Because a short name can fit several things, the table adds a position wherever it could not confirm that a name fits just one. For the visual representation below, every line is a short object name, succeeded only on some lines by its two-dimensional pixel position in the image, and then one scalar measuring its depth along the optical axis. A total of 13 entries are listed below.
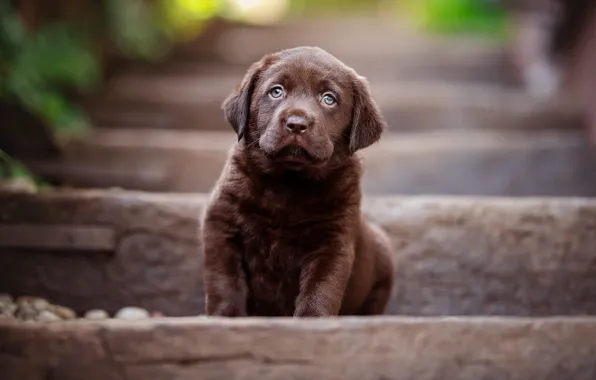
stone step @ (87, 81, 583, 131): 7.26
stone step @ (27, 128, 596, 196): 5.79
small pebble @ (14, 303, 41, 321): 3.80
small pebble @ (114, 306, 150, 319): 4.06
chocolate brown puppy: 3.44
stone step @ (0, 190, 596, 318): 4.27
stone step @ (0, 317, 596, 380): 2.54
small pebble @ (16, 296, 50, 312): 3.96
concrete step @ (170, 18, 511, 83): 9.99
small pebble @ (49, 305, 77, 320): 3.93
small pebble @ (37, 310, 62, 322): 3.70
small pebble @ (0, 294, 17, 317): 3.77
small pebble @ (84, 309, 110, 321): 4.08
